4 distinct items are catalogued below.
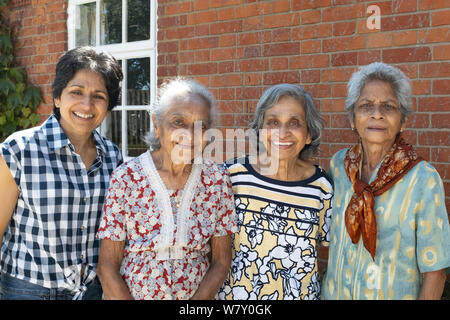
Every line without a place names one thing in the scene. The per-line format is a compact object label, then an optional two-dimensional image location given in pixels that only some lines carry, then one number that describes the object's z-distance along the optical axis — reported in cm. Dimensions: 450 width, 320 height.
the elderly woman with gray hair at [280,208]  225
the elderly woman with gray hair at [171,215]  209
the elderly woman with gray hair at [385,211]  202
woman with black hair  209
